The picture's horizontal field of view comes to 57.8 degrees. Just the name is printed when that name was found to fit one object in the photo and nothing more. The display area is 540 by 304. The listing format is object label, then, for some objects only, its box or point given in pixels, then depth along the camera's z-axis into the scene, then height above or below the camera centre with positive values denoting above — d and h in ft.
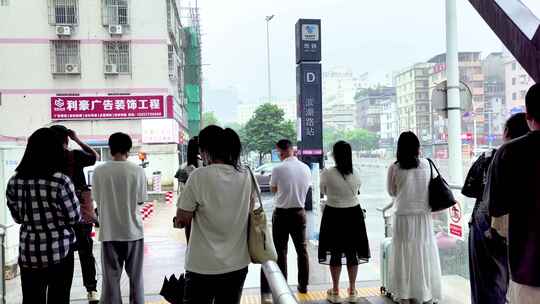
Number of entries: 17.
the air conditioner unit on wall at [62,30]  42.47 +9.54
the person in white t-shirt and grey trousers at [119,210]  9.49 -1.40
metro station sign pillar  21.11 +1.81
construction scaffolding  76.43 +10.69
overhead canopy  7.58 +1.58
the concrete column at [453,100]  13.58 +0.78
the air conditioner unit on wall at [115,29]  43.73 +9.75
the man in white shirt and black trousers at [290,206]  11.53 -1.73
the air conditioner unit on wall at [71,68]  42.73 +6.26
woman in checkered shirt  7.04 -1.05
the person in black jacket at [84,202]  10.06 -1.38
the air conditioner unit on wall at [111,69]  44.44 +6.32
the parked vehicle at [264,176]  43.50 -3.76
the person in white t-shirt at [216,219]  5.99 -1.04
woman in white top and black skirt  10.81 -1.94
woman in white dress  10.00 -2.09
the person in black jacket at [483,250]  7.97 -2.04
